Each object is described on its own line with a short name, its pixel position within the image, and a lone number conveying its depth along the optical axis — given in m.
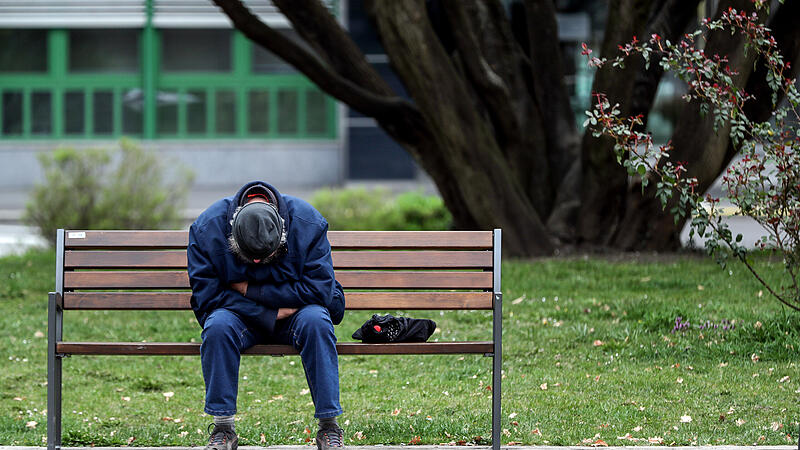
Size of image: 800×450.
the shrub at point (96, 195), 25.84
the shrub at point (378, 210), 29.56
